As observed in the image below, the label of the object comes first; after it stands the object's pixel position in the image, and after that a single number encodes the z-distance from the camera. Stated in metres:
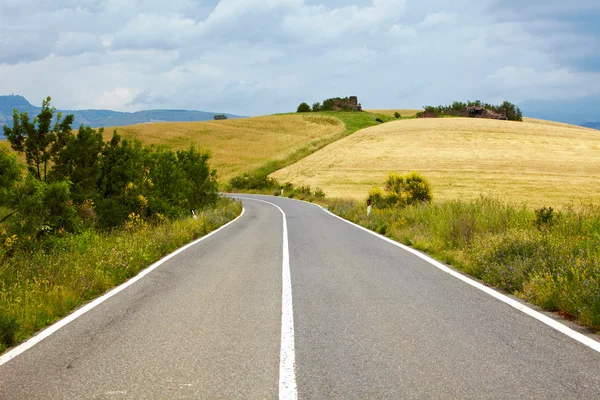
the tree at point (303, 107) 156.43
